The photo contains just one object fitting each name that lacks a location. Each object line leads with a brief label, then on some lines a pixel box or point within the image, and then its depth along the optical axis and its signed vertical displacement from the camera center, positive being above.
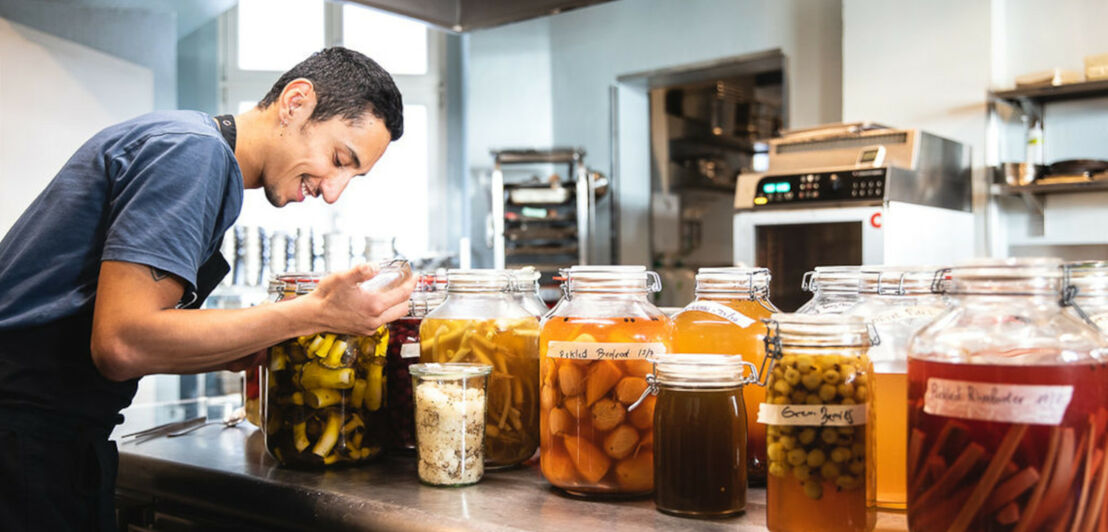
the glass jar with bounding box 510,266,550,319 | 1.24 -0.03
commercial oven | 3.14 +0.23
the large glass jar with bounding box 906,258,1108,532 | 0.70 -0.12
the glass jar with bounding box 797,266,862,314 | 1.06 -0.03
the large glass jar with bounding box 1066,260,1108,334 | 0.93 -0.03
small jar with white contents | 1.05 -0.18
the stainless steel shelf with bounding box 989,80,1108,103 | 3.27 +0.66
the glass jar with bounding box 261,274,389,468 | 1.15 -0.17
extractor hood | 1.41 +0.42
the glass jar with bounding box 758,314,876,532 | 0.82 -0.15
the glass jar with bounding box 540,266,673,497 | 0.99 -0.14
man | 1.03 -0.05
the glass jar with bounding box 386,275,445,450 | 1.26 -0.14
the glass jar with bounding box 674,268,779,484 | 1.05 -0.07
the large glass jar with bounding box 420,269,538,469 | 1.17 -0.11
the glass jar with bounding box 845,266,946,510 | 0.92 -0.13
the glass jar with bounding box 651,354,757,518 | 0.91 -0.17
